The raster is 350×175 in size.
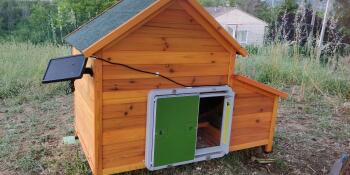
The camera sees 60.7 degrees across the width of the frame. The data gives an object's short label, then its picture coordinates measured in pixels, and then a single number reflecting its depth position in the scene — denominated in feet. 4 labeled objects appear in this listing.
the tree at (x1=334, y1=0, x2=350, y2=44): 47.96
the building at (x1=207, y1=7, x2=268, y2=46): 61.54
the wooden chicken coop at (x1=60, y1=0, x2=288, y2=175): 6.65
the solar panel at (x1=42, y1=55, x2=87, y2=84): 6.43
